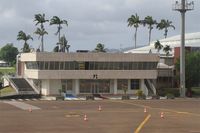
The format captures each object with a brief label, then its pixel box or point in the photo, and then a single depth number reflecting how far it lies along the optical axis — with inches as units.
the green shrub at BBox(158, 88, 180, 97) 4216.3
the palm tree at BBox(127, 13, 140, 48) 5984.3
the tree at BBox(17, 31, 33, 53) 7047.2
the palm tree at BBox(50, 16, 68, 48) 5900.6
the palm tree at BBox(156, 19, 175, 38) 6373.0
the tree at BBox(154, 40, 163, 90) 5664.4
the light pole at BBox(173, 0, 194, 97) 4015.8
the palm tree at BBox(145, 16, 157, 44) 6171.3
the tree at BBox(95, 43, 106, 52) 6929.1
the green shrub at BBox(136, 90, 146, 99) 3849.2
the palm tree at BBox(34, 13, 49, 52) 5925.2
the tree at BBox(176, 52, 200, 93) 4384.8
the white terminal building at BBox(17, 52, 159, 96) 4084.6
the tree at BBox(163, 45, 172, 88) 5263.8
